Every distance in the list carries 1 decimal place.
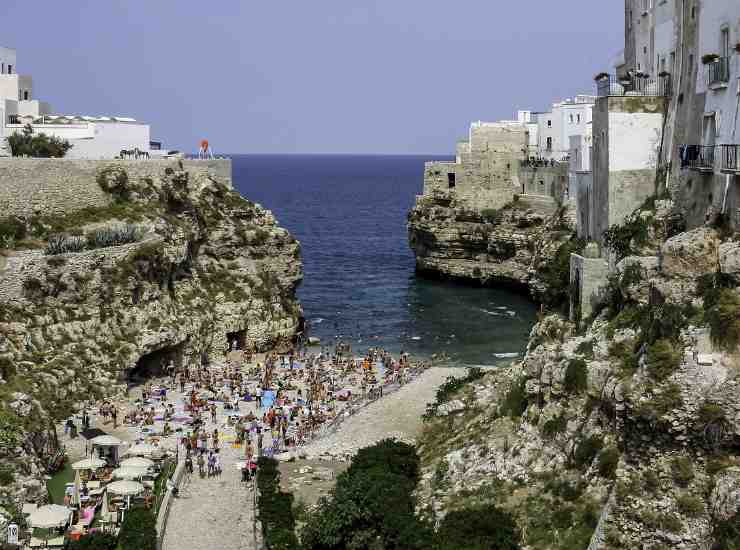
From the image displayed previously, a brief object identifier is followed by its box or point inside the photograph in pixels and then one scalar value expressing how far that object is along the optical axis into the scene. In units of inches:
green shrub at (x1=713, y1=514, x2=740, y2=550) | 841.2
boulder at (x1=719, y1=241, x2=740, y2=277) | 979.9
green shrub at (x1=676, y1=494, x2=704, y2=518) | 906.1
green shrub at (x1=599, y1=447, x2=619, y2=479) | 1011.3
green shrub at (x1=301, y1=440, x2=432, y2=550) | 1115.3
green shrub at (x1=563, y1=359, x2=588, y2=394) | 1124.5
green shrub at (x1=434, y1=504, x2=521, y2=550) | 1040.2
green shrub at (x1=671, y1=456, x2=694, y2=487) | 910.4
